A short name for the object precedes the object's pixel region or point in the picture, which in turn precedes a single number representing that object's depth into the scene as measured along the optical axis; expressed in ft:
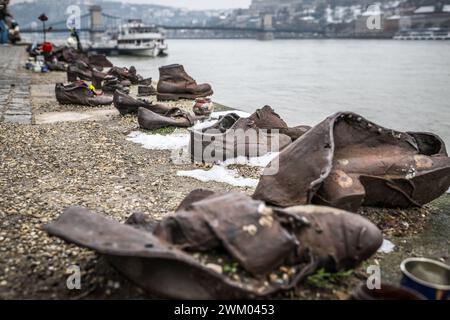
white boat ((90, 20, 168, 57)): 156.15
